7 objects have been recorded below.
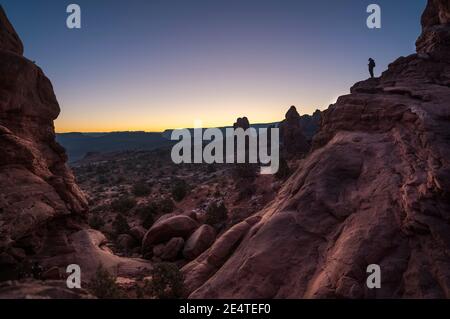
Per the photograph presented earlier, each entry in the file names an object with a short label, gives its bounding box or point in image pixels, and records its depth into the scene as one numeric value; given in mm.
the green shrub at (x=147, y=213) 21258
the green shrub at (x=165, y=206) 25031
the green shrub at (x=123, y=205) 26609
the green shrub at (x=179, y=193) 29062
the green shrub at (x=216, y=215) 18773
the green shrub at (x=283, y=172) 26434
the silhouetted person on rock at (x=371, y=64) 18281
